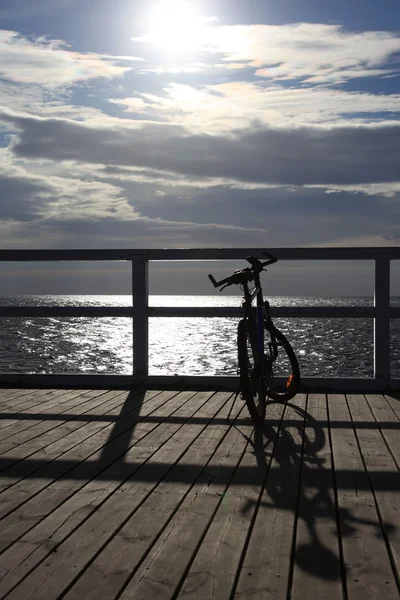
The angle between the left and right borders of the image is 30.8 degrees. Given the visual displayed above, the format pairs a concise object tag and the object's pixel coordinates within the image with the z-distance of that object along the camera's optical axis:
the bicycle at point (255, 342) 4.77
